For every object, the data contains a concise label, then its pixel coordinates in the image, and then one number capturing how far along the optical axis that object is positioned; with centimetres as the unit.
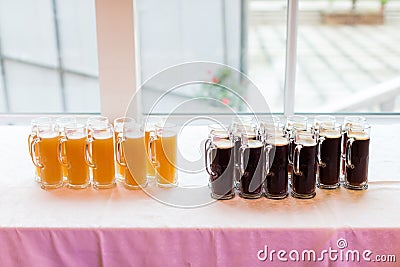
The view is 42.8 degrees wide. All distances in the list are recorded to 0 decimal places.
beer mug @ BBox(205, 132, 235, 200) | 148
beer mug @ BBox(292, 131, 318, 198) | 148
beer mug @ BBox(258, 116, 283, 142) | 155
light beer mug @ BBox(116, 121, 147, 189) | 156
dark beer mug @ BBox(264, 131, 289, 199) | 148
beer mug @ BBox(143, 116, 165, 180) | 159
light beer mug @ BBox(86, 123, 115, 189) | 156
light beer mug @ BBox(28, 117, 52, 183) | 159
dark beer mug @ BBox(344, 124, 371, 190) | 153
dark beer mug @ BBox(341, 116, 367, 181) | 157
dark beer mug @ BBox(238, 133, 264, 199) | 148
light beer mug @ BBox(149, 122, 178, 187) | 157
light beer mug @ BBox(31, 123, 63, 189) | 157
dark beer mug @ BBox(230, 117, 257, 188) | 151
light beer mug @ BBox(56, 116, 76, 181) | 160
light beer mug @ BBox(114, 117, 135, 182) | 161
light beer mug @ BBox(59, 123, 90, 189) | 156
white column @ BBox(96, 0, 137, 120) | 243
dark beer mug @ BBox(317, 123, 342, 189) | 152
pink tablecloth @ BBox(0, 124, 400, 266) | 135
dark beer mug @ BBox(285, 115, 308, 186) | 152
